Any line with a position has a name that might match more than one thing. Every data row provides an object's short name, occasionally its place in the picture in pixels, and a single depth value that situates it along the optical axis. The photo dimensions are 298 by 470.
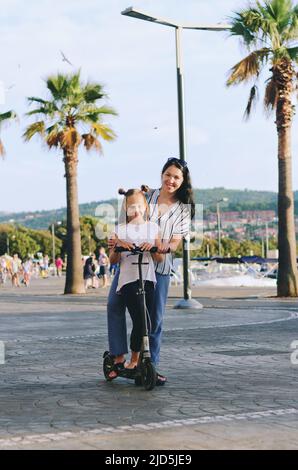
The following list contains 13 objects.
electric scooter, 7.48
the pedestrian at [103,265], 36.62
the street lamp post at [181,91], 20.23
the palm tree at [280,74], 24.50
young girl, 7.48
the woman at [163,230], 7.75
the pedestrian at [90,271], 35.28
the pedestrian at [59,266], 62.74
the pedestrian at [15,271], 43.84
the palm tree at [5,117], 34.81
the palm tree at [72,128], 30.31
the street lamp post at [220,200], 77.61
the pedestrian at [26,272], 43.72
